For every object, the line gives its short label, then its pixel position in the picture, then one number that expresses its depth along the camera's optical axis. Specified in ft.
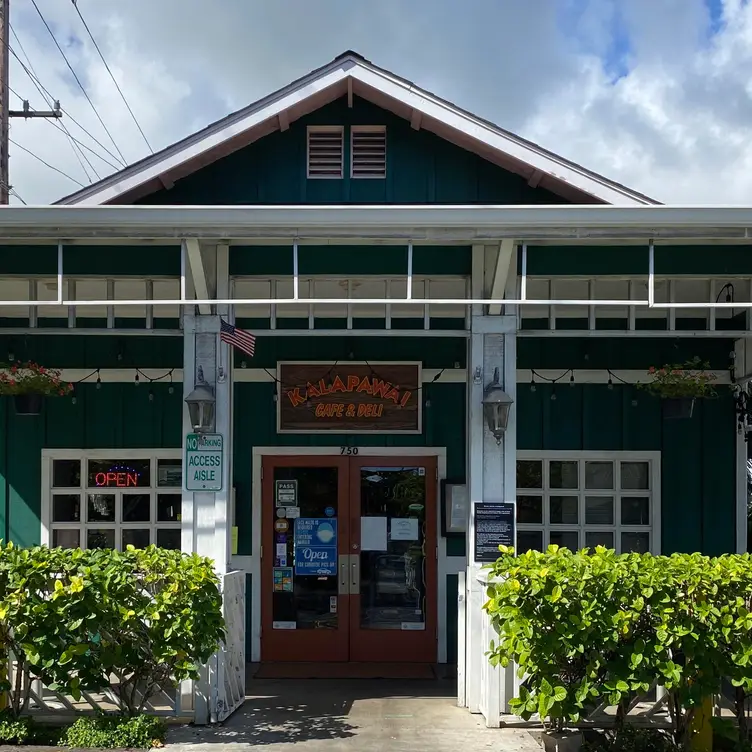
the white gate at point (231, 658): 22.77
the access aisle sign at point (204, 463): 23.30
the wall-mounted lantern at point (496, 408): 23.15
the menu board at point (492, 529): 23.34
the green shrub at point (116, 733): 20.84
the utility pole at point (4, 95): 40.98
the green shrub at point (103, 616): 20.76
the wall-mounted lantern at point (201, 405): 23.00
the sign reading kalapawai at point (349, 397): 30.66
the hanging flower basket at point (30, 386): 28.14
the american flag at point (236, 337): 23.16
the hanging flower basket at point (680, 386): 28.14
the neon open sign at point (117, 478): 31.55
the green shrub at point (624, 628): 19.74
